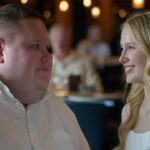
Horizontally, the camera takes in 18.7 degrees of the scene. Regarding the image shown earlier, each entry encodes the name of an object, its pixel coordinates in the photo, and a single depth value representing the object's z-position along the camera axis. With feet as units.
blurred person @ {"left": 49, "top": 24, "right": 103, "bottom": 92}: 16.16
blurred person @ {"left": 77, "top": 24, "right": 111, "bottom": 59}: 26.43
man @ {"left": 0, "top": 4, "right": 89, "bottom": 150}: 5.84
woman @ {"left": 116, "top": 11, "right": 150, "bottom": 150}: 6.82
